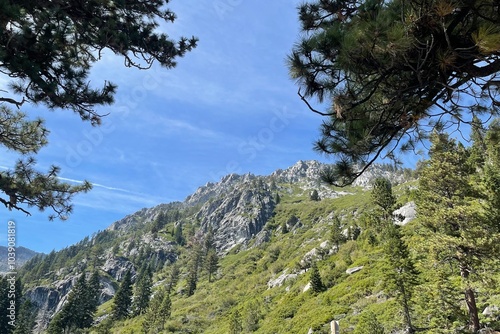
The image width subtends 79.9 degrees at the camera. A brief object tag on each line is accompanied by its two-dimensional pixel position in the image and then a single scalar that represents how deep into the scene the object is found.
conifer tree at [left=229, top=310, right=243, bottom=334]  40.00
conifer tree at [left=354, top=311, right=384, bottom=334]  18.58
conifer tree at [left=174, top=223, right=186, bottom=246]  177.75
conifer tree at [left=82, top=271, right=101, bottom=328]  63.42
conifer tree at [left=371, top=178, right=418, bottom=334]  21.92
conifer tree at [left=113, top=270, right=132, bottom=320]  77.38
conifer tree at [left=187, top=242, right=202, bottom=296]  97.80
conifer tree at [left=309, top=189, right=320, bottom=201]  179.88
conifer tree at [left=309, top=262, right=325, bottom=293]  42.58
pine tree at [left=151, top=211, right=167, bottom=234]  195.38
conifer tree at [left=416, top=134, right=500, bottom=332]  15.70
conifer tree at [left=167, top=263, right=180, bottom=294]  110.72
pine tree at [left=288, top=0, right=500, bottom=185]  3.60
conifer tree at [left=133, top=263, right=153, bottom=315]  82.69
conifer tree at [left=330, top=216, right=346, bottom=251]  62.09
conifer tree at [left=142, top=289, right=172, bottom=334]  59.65
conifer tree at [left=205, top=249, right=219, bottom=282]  108.56
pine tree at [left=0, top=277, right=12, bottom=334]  59.47
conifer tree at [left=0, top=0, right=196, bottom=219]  6.96
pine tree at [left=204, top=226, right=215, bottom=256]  134.68
